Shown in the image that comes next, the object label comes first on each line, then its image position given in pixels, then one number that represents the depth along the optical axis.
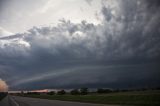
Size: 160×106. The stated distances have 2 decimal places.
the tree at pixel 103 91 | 64.25
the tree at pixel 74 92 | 65.60
